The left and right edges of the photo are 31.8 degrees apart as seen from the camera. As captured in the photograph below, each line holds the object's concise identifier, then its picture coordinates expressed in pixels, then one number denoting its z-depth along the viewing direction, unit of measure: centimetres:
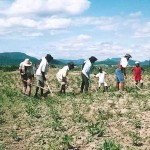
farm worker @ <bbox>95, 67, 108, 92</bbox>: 1413
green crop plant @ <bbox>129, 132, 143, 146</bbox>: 604
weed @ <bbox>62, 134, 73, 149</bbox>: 615
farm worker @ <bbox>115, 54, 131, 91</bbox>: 1174
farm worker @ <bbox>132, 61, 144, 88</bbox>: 1376
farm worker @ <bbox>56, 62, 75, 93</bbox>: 1168
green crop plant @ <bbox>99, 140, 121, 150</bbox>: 548
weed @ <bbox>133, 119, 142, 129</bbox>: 685
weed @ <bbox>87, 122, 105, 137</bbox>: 661
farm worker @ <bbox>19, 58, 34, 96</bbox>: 1182
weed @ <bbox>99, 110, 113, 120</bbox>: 774
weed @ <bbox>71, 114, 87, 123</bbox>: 774
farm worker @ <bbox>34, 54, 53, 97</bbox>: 1127
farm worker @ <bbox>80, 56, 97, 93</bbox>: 1179
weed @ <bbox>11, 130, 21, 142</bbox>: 690
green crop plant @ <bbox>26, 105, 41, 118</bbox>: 856
